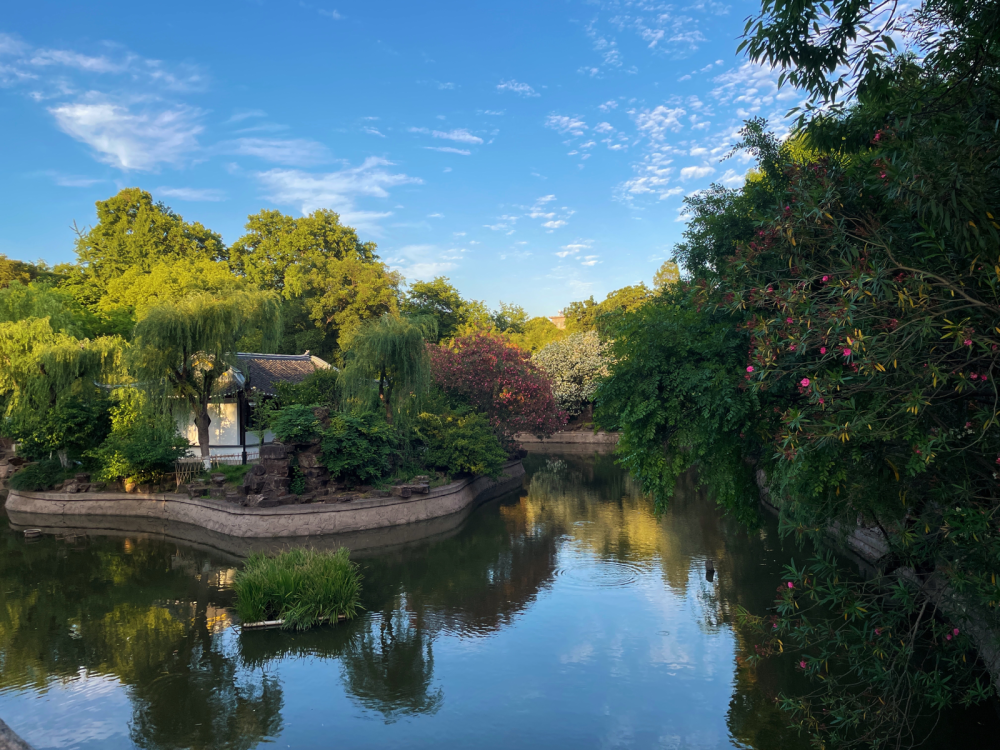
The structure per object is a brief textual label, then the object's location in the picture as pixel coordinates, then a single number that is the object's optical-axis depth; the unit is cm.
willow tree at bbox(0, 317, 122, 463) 2341
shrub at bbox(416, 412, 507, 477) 2448
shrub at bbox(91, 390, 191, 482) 2208
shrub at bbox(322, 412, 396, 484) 2102
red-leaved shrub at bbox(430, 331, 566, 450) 2923
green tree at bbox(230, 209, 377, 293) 4812
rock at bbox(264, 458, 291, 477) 2017
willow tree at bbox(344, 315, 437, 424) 2384
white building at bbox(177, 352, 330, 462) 2723
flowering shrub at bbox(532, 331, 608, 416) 4547
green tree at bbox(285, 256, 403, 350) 4462
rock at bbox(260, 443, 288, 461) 2012
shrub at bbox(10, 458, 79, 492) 2364
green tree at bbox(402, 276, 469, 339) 4916
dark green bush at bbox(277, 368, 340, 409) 2623
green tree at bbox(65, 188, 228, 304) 4378
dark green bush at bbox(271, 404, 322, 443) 2062
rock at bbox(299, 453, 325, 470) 2105
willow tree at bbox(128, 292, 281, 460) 2193
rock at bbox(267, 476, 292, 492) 2005
